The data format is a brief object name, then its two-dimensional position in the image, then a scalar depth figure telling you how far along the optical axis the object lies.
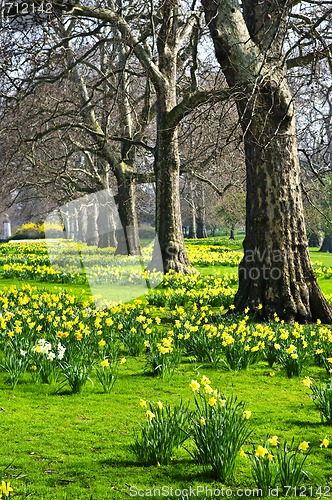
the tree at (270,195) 14.65
